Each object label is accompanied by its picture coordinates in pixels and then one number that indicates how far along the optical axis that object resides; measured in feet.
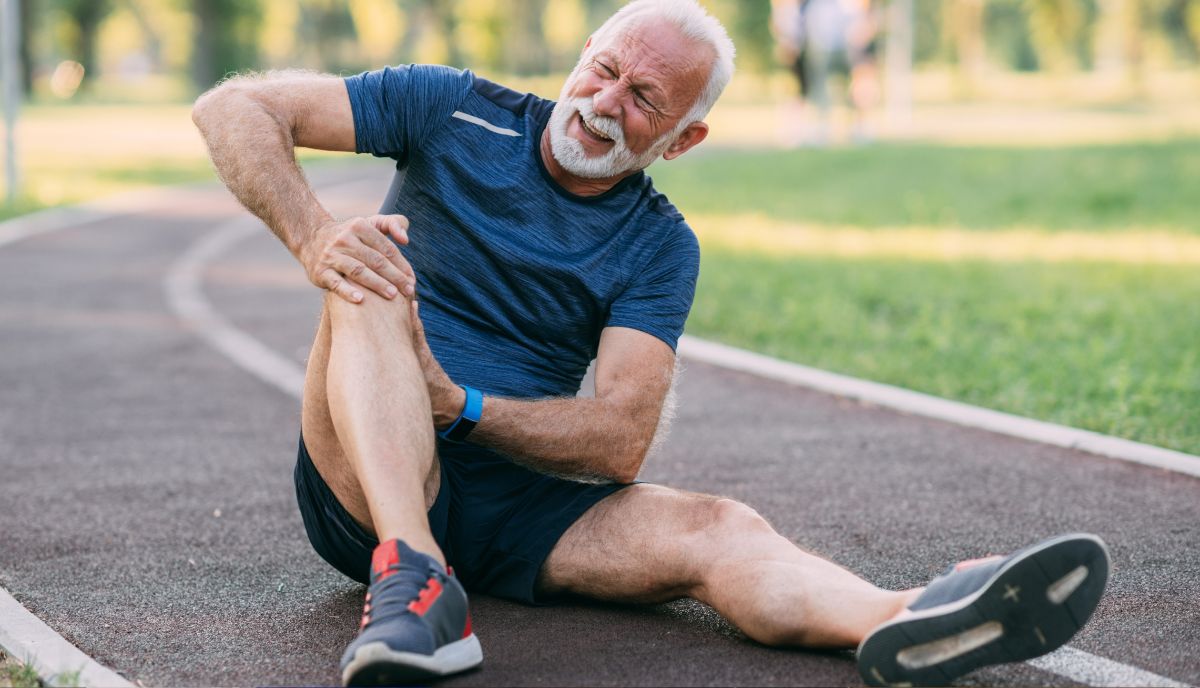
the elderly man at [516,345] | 11.76
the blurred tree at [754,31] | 172.35
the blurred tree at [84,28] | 197.77
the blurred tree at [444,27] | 187.52
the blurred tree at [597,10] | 283.16
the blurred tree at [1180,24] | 203.05
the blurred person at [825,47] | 72.90
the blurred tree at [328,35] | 195.93
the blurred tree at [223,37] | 175.01
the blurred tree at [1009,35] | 262.47
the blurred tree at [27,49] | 169.58
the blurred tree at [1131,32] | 171.01
